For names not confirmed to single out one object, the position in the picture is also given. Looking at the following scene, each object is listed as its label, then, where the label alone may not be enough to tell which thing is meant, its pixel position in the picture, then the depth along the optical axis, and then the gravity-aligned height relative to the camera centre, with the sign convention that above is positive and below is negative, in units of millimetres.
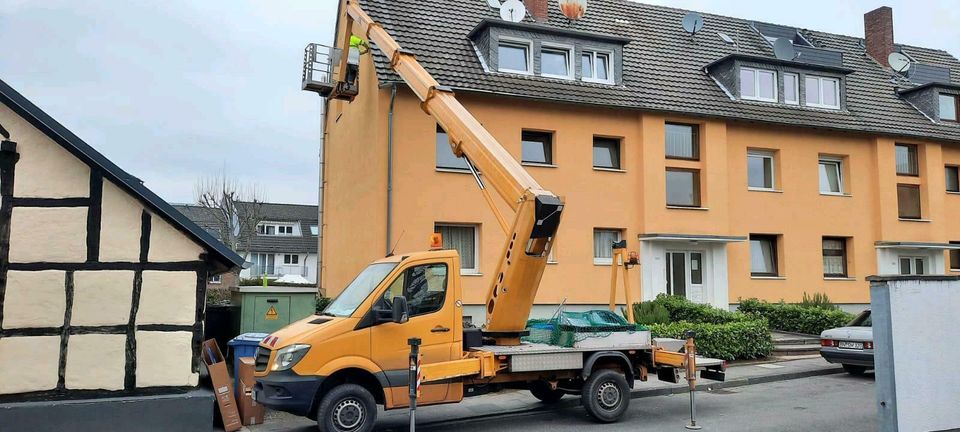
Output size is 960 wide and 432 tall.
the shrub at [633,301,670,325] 16562 -603
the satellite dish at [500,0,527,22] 19344 +7256
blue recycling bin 11336 -897
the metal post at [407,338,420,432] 8573 -1018
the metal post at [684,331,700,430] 10305 -1095
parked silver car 13447 -1080
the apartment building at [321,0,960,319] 17750 +3568
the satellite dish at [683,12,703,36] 23484 +8401
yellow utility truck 9070 -793
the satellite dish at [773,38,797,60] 22359 +7220
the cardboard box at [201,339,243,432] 10125 -1478
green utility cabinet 12617 -324
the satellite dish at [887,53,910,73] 26027 +7980
